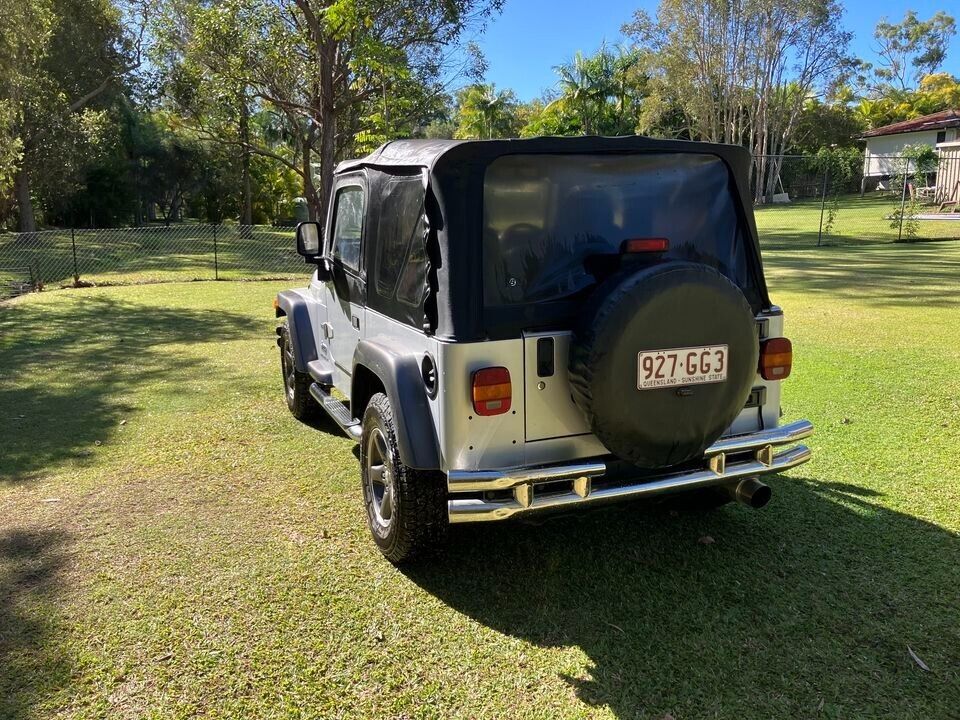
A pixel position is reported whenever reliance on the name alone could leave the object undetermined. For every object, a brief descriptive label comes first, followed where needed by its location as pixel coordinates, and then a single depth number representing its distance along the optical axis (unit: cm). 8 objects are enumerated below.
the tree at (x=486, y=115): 4433
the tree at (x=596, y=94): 4572
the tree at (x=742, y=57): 4147
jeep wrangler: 296
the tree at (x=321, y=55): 1728
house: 4078
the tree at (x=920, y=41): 7500
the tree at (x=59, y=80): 2417
